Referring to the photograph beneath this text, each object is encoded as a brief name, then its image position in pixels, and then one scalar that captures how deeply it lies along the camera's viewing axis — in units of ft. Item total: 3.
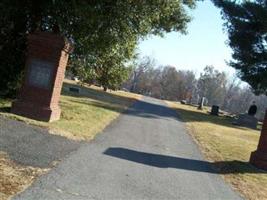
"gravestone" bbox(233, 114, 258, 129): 91.82
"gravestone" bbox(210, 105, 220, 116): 111.71
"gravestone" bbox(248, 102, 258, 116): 96.64
